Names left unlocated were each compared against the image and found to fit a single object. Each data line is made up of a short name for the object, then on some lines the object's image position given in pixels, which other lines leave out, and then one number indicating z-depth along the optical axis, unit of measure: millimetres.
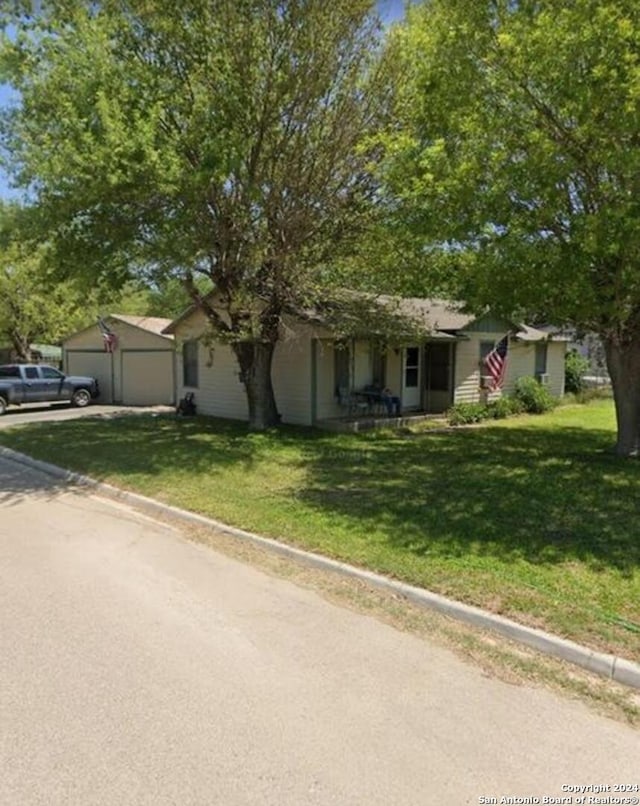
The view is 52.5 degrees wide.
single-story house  16609
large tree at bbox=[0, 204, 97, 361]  29609
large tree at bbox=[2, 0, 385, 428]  10242
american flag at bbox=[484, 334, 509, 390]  20109
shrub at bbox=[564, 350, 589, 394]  25922
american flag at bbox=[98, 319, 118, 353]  25375
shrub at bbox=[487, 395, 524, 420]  19219
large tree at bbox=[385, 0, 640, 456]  7742
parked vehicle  22406
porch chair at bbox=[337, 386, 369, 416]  17453
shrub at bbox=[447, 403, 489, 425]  17641
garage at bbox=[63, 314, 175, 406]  25297
